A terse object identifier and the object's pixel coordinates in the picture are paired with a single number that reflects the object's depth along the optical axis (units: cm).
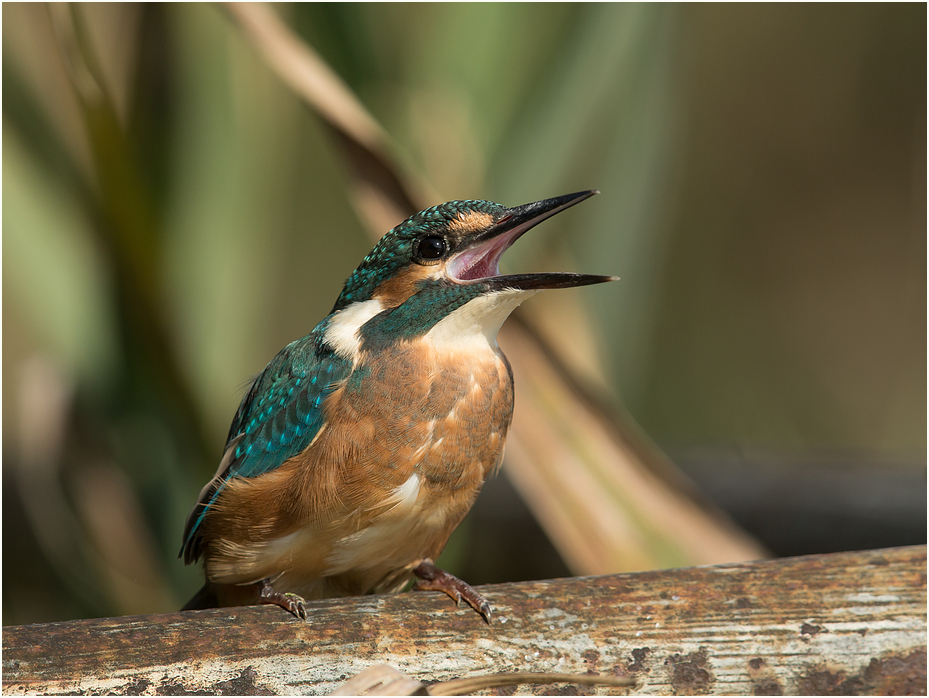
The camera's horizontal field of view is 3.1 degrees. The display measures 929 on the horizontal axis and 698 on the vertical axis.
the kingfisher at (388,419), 410
